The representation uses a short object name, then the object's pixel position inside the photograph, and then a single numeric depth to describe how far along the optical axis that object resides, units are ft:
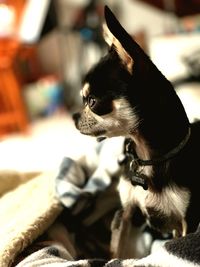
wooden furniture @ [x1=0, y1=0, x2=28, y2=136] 9.50
